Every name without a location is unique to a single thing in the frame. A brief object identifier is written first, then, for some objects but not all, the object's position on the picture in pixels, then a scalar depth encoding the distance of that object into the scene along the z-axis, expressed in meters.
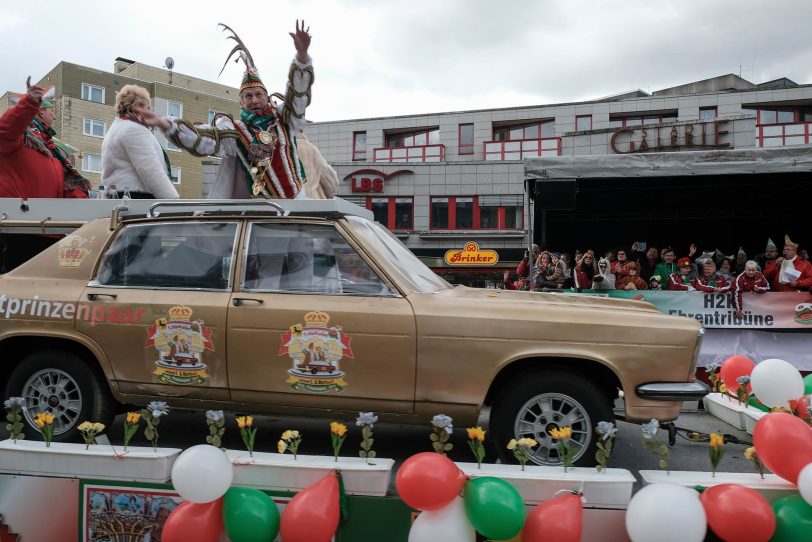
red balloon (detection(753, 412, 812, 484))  2.53
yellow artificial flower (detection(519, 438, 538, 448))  2.71
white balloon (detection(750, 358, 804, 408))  3.59
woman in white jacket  5.04
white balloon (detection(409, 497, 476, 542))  2.42
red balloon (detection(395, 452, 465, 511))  2.40
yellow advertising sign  25.31
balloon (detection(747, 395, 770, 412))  4.13
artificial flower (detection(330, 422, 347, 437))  2.80
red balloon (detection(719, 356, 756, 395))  4.45
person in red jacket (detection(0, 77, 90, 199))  5.01
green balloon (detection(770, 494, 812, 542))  2.35
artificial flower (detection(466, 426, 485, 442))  2.69
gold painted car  3.33
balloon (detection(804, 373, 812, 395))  4.07
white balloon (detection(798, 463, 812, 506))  2.38
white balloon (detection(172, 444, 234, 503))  2.53
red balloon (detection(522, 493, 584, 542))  2.36
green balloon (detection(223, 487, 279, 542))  2.55
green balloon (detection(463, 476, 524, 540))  2.36
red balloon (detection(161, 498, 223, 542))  2.56
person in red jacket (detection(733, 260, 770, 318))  6.92
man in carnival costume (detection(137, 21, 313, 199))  5.21
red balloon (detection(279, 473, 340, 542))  2.46
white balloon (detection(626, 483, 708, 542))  2.29
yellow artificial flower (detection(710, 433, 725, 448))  2.62
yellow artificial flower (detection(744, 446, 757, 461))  2.78
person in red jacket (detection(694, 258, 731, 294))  7.06
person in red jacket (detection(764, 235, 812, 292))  6.85
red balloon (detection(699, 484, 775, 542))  2.32
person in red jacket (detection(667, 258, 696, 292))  7.72
